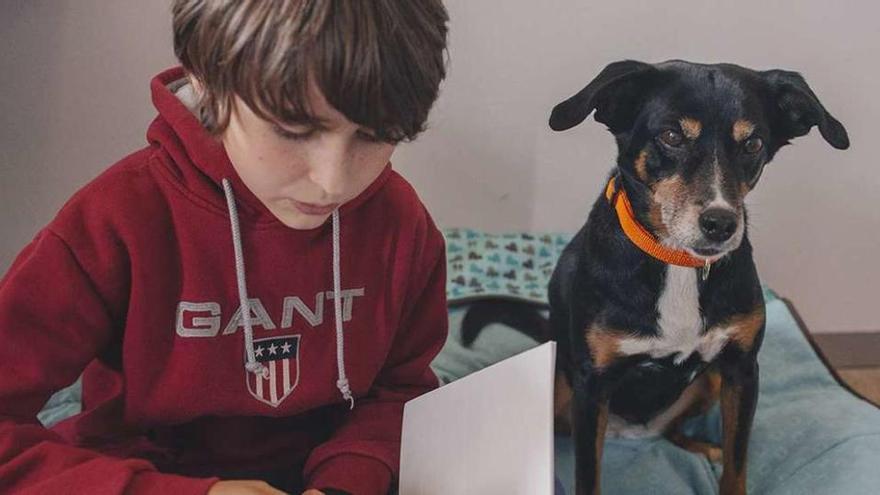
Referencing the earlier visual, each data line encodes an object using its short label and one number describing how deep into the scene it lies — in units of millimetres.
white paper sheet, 870
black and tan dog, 1092
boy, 789
